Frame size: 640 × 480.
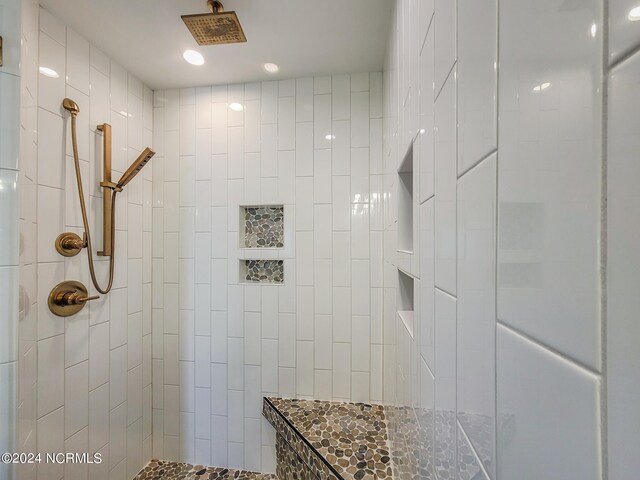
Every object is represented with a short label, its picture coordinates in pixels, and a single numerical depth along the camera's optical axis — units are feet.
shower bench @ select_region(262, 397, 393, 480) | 3.89
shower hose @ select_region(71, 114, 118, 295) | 4.40
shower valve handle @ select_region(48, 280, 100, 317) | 4.17
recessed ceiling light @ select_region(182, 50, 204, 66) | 5.07
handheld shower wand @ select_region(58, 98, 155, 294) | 4.40
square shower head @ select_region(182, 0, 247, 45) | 3.86
